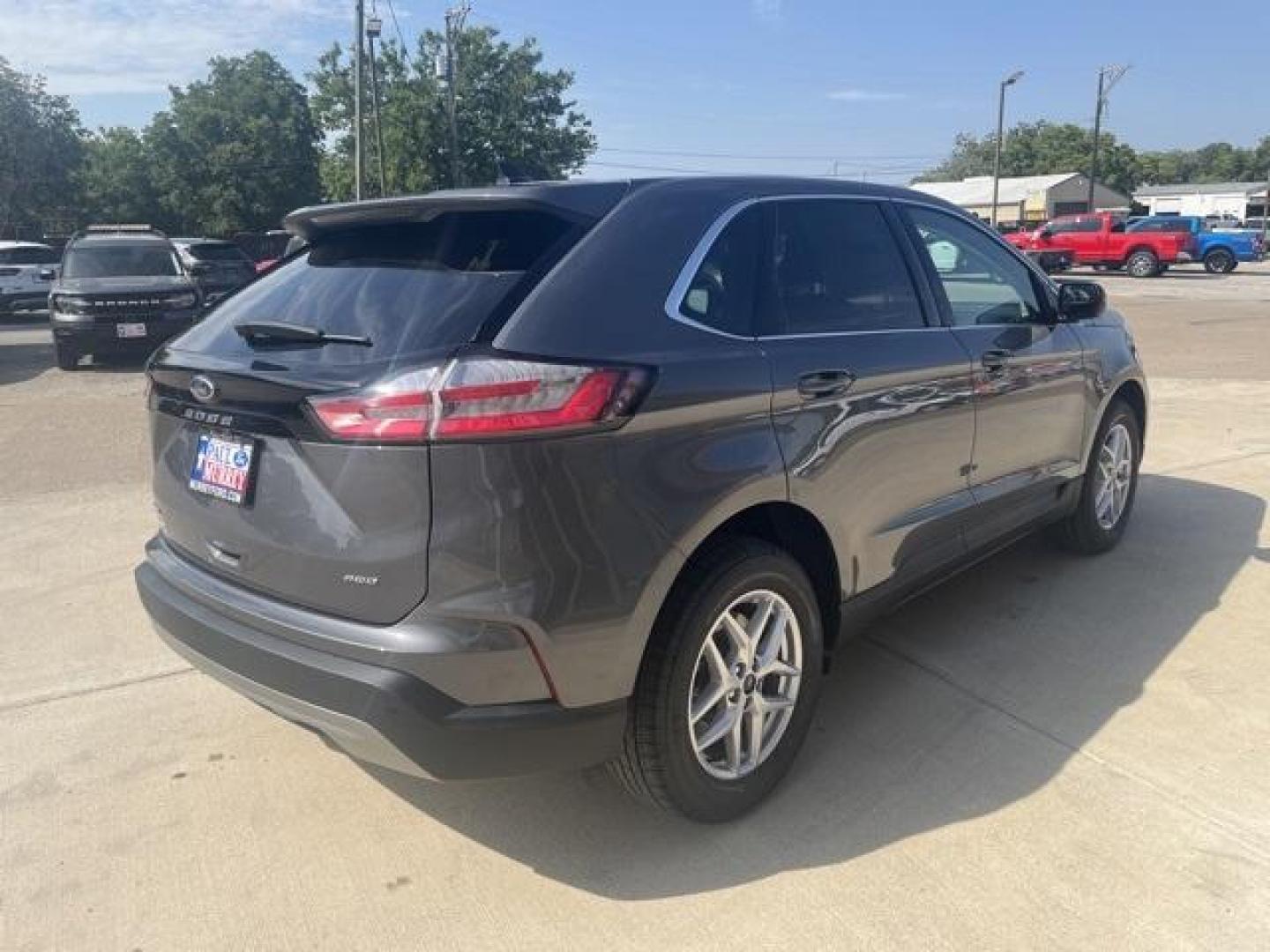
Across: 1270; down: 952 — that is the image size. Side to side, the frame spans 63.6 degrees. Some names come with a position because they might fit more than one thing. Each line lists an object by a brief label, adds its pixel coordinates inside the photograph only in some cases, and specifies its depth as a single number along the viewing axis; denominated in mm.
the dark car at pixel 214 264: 18516
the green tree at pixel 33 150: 36000
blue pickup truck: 33031
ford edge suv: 2270
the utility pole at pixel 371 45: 24516
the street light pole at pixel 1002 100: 48000
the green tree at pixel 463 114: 42969
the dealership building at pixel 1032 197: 66750
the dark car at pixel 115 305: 12445
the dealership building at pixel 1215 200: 74625
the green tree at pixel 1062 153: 86250
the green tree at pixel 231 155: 44438
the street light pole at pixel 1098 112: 55438
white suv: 22094
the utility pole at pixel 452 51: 31469
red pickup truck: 31922
